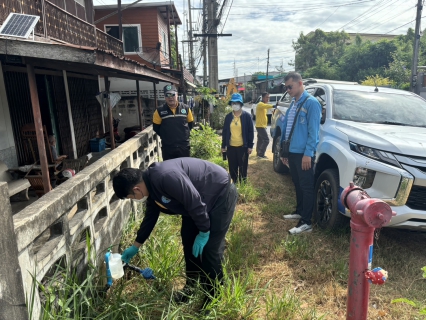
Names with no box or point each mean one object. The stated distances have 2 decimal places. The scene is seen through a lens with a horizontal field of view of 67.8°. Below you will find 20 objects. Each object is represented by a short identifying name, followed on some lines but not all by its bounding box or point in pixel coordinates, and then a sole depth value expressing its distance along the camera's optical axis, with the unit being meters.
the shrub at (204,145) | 8.46
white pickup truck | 3.04
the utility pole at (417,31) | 16.28
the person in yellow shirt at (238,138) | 5.44
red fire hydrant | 1.77
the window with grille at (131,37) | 14.46
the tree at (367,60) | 33.73
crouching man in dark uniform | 2.14
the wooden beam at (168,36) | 14.90
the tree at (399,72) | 27.80
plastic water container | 2.35
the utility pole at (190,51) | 28.47
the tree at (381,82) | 24.88
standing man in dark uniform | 4.99
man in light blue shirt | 3.80
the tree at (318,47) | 46.00
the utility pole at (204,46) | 15.24
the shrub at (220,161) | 7.06
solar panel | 3.18
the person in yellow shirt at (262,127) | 8.52
